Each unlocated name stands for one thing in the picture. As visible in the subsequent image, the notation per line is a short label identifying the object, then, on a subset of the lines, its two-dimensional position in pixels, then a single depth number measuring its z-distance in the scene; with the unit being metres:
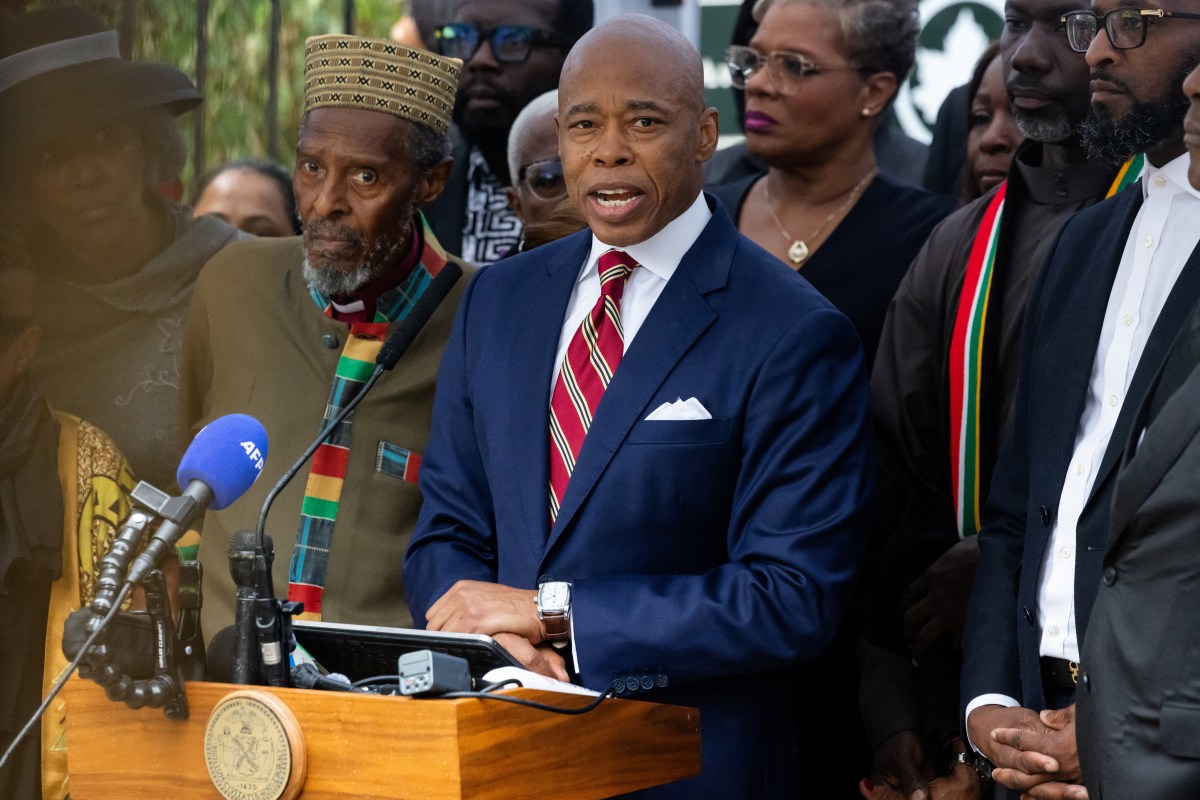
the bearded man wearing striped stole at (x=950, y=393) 8.44
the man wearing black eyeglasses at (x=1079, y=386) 6.52
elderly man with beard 8.30
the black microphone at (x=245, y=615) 5.72
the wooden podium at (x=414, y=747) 5.27
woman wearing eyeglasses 9.87
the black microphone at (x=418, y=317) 7.22
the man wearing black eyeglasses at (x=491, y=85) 11.68
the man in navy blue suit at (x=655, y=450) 6.66
